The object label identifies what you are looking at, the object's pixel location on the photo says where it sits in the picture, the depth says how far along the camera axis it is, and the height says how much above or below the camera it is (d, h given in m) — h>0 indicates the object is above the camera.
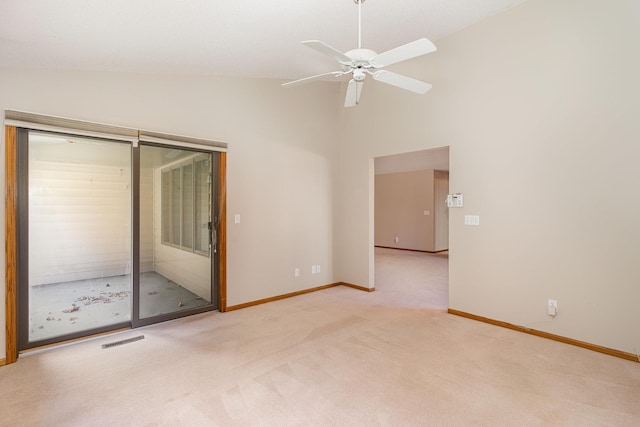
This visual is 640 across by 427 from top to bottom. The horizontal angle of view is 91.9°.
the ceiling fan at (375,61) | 1.95 +1.05
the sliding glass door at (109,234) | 2.88 -0.22
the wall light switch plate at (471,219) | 3.67 -0.07
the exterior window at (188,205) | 3.88 +0.11
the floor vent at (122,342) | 2.98 -1.26
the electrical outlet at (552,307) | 3.12 -0.95
